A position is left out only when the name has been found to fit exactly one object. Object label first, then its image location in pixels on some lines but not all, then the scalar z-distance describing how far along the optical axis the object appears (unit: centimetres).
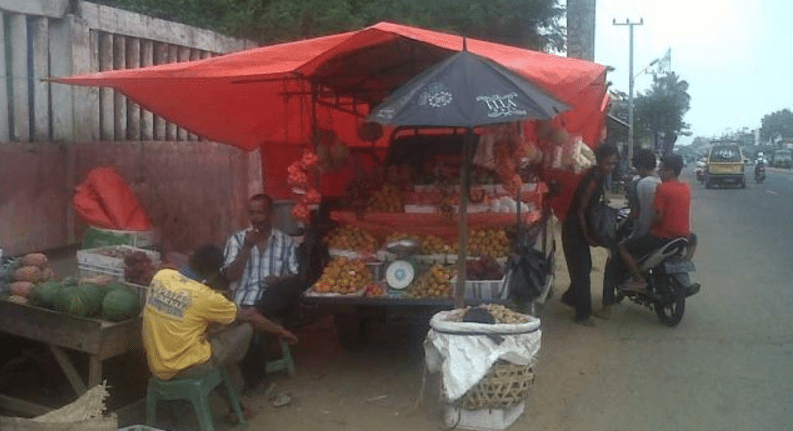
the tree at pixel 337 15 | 1297
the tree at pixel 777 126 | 11444
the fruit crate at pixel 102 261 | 661
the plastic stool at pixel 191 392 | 511
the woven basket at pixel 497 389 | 541
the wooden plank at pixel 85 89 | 772
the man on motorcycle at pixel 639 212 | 886
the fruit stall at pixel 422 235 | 659
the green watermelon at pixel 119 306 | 537
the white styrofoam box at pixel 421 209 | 709
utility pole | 5097
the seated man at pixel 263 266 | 677
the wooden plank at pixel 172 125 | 954
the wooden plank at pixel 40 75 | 736
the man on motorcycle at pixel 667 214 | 845
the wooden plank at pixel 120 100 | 845
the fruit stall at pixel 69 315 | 516
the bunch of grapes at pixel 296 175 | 711
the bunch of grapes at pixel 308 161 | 720
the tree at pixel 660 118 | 5494
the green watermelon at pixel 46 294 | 544
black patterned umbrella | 532
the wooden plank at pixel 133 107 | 870
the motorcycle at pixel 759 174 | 4009
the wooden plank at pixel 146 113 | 898
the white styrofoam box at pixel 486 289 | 653
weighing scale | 660
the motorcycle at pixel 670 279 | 841
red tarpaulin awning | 623
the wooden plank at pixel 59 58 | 759
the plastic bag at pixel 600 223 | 838
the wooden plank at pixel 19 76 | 710
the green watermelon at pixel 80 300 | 533
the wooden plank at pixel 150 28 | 807
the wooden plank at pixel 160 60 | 926
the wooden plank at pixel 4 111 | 694
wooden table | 513
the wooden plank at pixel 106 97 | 822
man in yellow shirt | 499
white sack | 540
